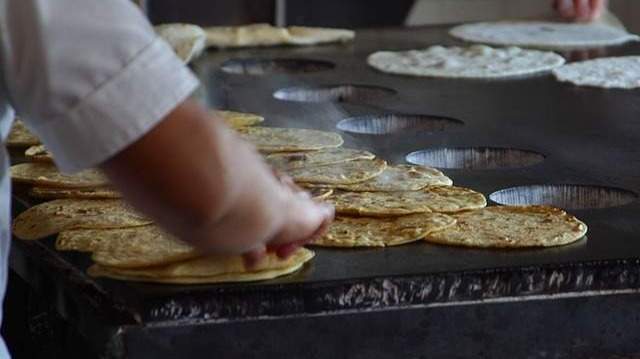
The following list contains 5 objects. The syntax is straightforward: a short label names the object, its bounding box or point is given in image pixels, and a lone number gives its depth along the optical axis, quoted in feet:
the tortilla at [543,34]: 9.26
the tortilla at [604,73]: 8.00
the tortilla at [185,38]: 8.72
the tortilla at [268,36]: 9.33
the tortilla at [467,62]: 8.36
